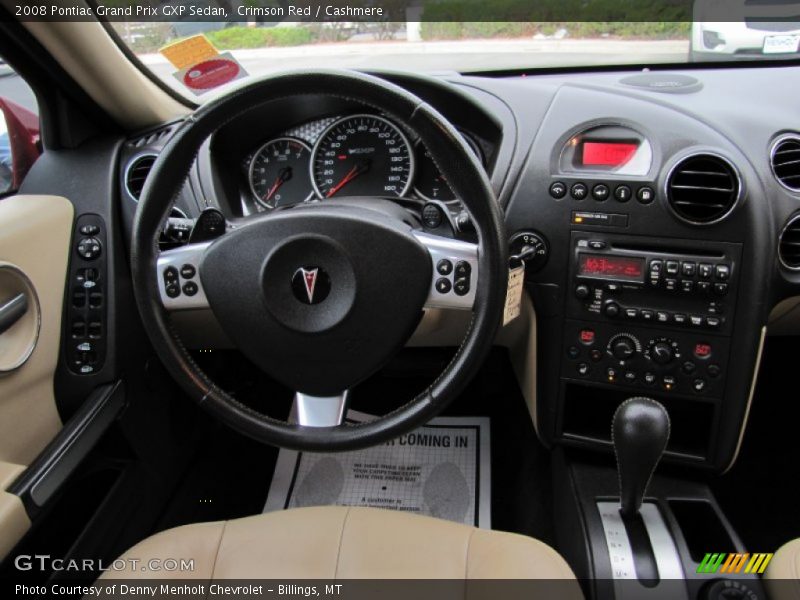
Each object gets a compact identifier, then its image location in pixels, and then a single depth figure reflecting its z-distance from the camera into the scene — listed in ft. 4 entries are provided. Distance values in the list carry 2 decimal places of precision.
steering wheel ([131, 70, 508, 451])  3.14
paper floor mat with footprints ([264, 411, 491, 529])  5.58
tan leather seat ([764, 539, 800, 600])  3.27
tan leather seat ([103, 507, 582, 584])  3.41
